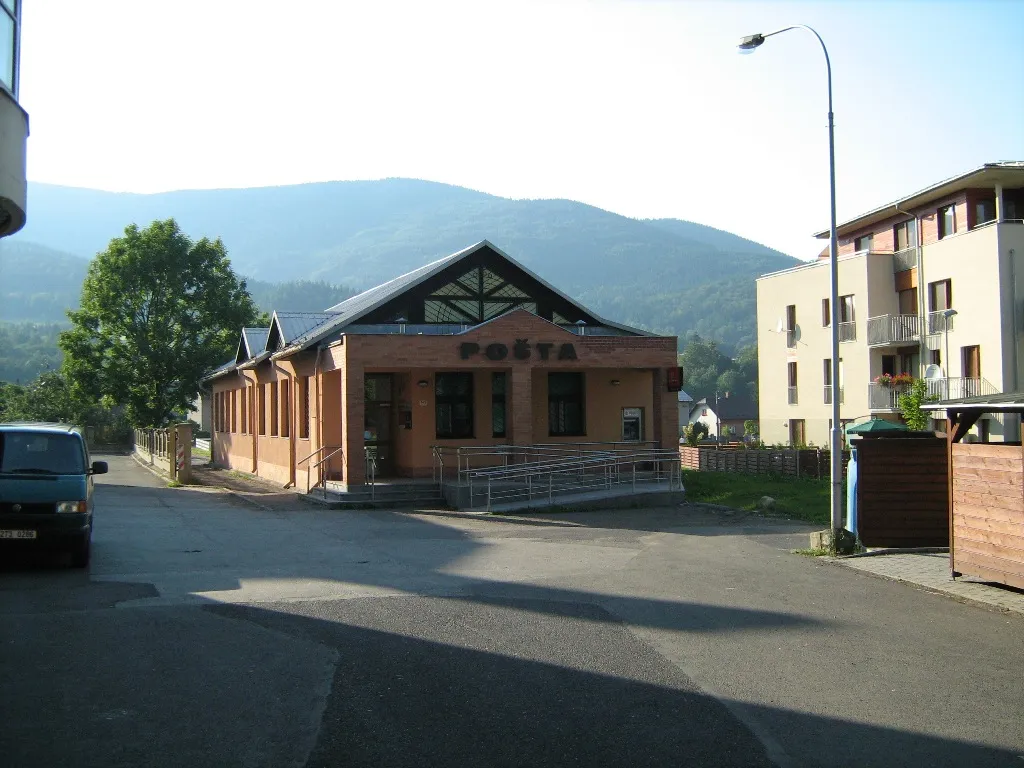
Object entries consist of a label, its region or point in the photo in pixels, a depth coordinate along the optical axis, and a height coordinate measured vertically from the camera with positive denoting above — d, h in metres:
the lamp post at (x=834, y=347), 15.13 +0.96
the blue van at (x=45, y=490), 12.20 -0.89
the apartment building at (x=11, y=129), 8.98 +2.74
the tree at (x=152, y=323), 53.59 +5.21
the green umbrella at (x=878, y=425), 25.20 -0.52
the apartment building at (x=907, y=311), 37.25 +4.10
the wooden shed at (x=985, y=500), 11.02 -1.13
